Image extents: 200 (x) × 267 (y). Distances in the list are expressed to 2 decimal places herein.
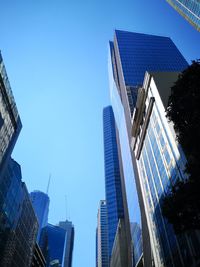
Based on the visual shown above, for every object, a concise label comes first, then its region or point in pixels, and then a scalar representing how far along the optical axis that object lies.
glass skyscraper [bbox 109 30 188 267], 64.06
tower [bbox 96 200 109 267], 156.00
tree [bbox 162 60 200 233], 15.16
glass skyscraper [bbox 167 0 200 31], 66.94
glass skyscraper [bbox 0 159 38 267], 51.56
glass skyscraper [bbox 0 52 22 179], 49.50
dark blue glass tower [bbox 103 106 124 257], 145.12
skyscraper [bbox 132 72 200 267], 29.83
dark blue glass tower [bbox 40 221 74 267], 142.73
